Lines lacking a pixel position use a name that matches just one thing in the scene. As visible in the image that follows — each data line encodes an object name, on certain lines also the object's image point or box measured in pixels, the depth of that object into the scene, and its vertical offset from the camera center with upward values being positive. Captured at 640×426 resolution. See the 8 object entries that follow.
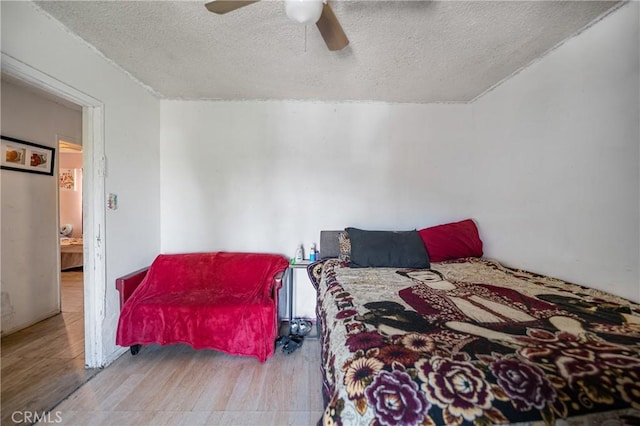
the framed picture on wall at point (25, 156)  2.43 +0.60
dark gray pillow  2.22 -0.35
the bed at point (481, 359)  0.72 -0.51
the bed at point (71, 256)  4.61 -0.77
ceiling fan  1.16 +0.98
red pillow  2.44 -0.29
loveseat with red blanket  1.99 -0.83
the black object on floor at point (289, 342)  2.18 -1.17
